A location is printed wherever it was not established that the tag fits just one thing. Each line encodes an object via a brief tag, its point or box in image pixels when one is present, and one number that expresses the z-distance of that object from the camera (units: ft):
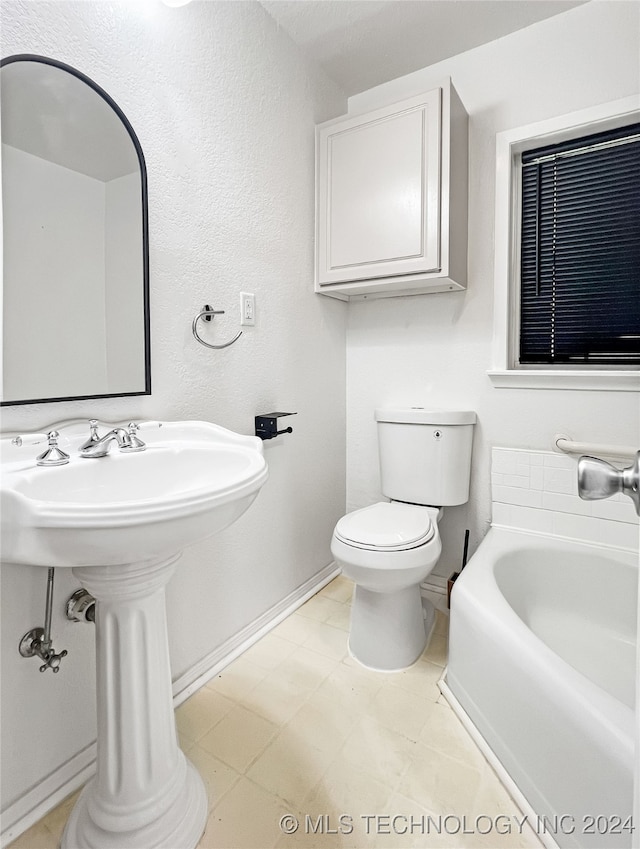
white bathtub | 2.89
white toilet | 4.85
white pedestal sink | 2.68
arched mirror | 3.32
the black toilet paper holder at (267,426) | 5.50
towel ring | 4.67
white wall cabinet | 5.48
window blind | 5.45
